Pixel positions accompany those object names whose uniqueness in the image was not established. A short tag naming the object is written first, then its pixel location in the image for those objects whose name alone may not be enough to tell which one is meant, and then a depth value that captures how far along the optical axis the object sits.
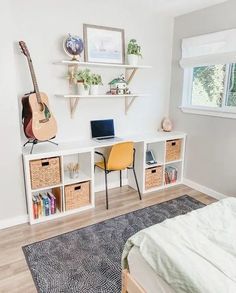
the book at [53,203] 2.65
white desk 2.47
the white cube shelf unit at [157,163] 3.19
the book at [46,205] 2.62
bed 1.09
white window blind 2.69
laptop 3.08
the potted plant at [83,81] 2.73
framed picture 2.84
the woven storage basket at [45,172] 2.44
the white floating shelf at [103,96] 2.66
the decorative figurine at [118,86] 3.02
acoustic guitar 2.38
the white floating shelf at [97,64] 2.59
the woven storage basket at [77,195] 2.70
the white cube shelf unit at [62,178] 2.43
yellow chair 2.74
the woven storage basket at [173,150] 3.35
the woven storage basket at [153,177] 3.26
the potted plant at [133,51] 2.97
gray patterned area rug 1.78
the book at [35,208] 2.55
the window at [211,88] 2.91
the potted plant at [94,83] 2.80
